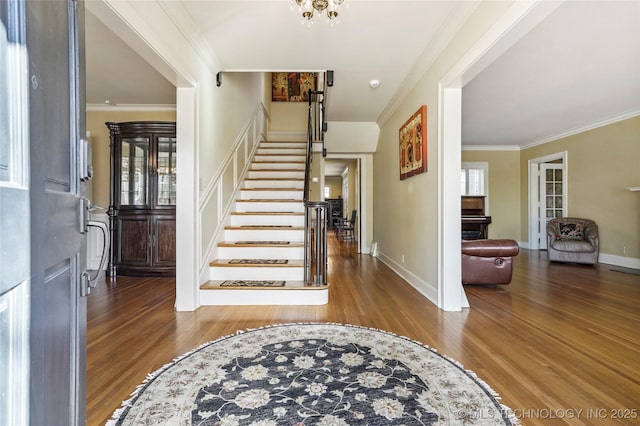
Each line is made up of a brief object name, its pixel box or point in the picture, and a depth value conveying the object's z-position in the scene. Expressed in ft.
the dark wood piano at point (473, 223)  20.12
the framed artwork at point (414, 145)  11.12
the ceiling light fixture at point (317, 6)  6.50
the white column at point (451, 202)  9.48
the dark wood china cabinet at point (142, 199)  14.07
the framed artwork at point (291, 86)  27.30
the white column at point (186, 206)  9.44
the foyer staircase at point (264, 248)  9.82
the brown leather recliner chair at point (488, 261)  11.60
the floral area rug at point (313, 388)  4.50
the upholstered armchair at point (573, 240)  17.54
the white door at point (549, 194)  24.32
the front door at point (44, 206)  1.68
